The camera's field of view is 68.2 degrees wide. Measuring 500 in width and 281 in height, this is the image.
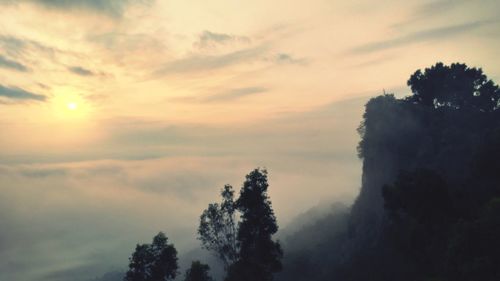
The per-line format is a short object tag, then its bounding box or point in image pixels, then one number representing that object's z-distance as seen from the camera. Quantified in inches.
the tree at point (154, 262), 2429.9
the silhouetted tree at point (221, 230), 2203.5
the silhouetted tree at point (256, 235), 1971.0
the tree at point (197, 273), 2423.7
